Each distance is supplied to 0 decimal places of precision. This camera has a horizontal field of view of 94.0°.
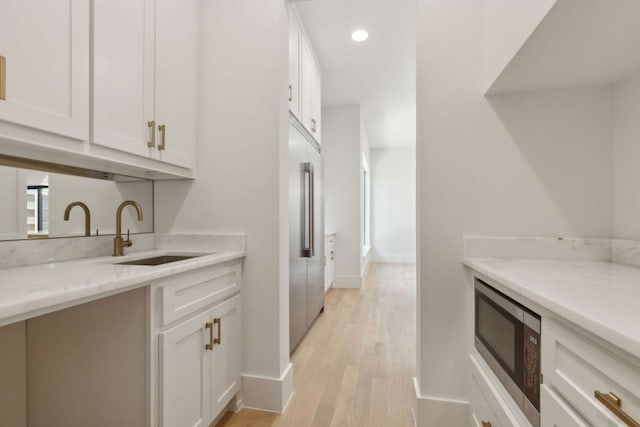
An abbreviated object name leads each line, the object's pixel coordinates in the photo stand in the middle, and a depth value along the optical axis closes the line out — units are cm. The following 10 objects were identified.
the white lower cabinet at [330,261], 418
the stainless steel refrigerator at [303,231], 222
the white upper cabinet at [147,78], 124
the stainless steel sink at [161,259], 162
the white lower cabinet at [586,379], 56
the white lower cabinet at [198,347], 114
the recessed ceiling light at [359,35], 293
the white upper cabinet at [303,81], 232
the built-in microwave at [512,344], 91
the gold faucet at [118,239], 159
